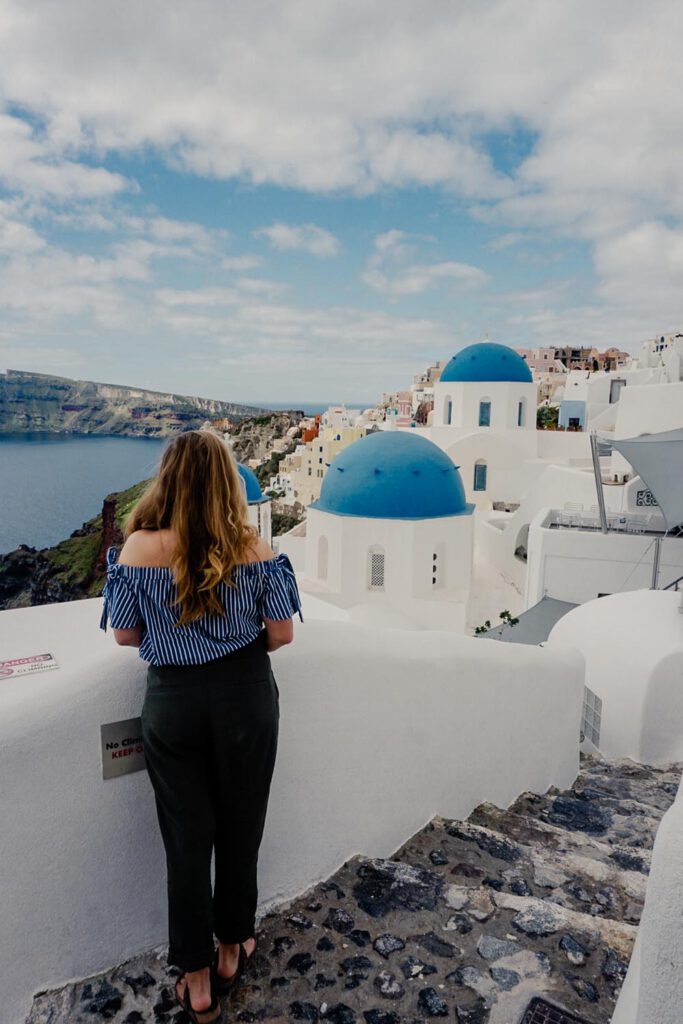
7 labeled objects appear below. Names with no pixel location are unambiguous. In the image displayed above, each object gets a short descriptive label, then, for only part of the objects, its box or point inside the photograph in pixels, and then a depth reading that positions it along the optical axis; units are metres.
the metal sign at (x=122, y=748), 2.09
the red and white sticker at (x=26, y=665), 2.45
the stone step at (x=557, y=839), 3.24
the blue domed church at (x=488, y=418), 22.28
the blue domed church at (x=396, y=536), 13.08
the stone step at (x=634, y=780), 4.59
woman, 1.91
